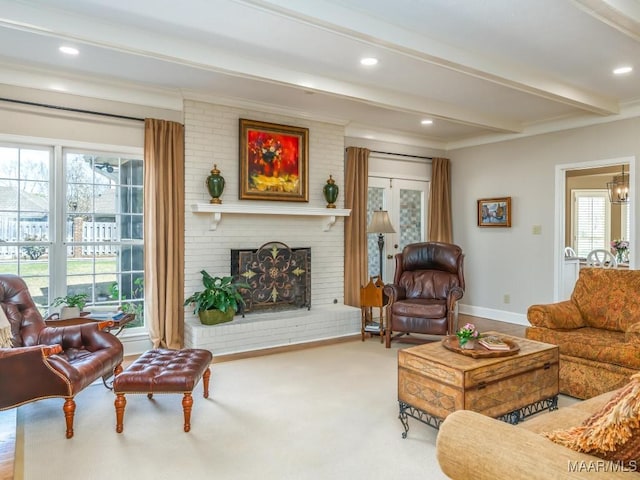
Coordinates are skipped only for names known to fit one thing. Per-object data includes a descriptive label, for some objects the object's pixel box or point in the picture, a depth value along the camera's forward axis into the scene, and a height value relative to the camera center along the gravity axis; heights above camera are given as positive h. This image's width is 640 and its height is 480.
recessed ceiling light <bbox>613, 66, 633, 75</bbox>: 3.93 +1.47
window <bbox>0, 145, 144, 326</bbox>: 4.04 +0.09
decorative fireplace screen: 4.94 -0.49
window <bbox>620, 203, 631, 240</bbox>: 8.82 +0.28
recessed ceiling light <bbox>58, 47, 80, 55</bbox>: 3.49 +1.45
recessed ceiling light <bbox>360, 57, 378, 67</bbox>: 3.69 +1.45
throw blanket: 2.90 -0.66
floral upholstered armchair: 3.05 -0.76
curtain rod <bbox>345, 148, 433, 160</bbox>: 6.24 +1.16
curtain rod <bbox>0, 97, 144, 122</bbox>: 3.91 +1.15
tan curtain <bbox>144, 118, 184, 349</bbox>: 4.43 +0.04
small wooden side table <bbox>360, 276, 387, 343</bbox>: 5.09 -0.78
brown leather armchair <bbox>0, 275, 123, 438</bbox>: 2.58 -0.81
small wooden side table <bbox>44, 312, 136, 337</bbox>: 3.49 -0.71
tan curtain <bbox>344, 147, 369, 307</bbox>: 5.78 +0.10
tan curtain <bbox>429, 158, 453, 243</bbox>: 6.76 +0.45
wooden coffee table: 2.46 -0.88
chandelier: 7.54 +0.77
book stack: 2.72 -0.69
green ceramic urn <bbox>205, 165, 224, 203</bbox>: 4.67 +0.51
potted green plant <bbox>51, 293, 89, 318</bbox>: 3.70 -0.63
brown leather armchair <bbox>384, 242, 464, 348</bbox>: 4.61 -0.64
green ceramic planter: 4.46 -0.85
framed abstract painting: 4.95 +0.82
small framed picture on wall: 6.20 +0.31
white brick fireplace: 4.65 +0.05
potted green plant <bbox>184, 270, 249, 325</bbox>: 4.46 -0.69
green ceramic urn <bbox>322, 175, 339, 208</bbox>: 5.49 +0.51
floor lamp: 5.37 +0.11
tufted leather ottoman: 2.68 -0.90
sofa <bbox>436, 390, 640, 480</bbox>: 1.15 -0.61
